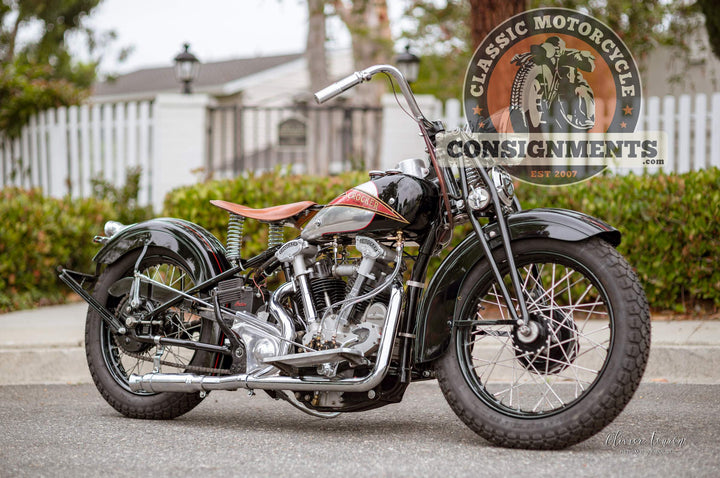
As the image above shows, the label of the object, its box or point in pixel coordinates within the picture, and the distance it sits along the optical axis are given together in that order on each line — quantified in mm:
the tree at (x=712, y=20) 8727
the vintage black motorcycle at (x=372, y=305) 3291
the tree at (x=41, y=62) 10797
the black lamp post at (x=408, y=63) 11969
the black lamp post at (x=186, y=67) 10531
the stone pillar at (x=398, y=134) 9172
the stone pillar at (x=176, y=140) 9461
